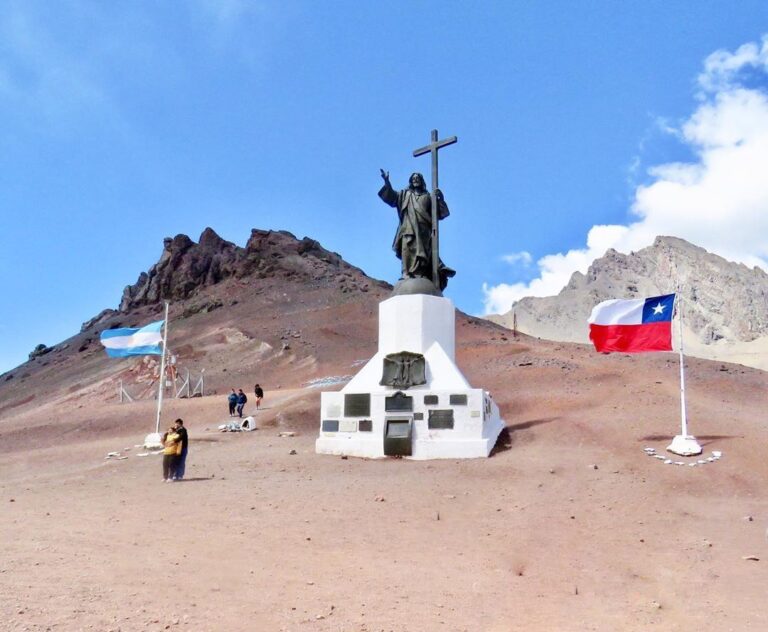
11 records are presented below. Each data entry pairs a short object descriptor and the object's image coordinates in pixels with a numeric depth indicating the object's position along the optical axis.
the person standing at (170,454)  12.16
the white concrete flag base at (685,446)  13.34
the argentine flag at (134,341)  18.50
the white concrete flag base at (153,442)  17.25
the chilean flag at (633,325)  14.21
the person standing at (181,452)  12.30
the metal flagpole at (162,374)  18.37
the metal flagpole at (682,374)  13.83
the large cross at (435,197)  17.40
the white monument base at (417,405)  14.41
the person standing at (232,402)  24.39
